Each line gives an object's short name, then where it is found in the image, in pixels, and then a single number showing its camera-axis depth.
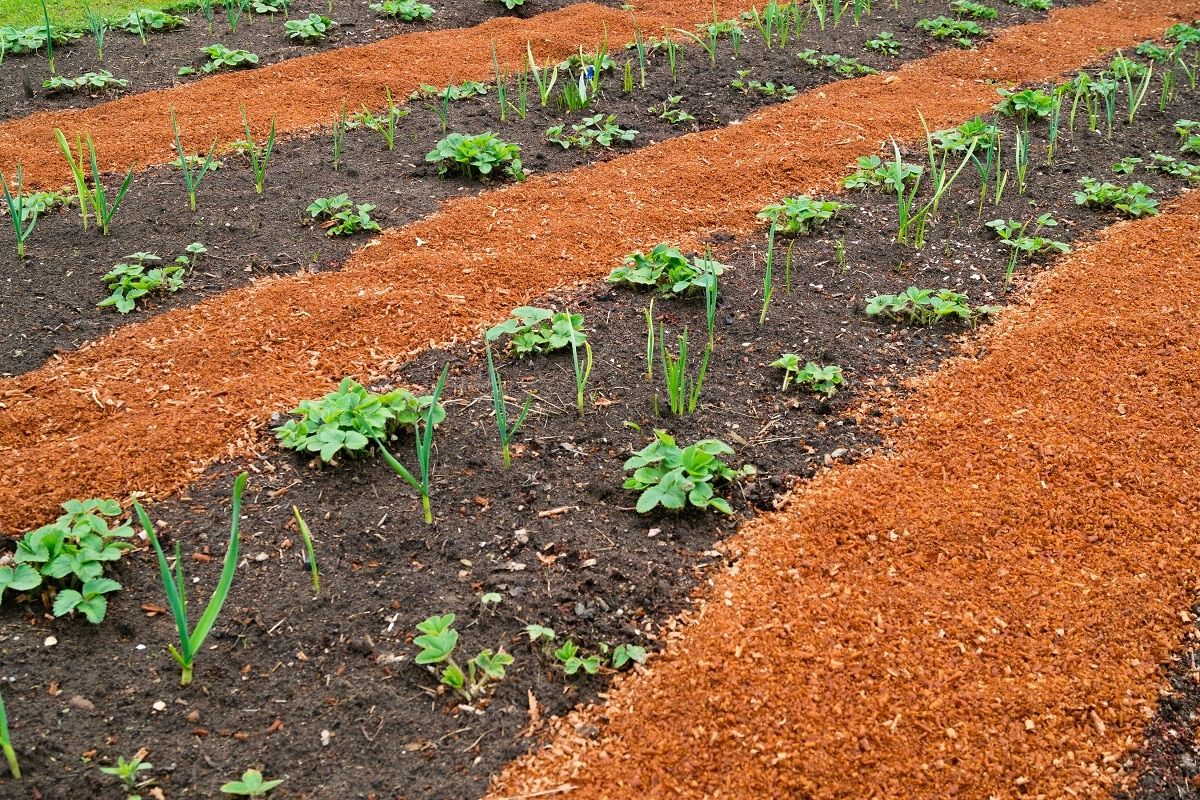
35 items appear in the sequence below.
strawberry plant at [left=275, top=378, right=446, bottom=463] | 2.32
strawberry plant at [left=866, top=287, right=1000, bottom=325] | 3.00
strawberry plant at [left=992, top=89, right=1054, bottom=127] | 4.35
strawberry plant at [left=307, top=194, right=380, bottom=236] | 3.54
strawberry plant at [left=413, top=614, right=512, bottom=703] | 1.79
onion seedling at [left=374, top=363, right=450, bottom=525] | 2.02
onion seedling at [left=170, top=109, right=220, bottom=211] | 3.54
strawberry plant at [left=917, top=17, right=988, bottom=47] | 5.59
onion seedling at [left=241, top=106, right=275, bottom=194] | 3.71
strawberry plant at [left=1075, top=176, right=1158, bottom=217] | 3.68
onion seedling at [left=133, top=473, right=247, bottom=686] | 1.68
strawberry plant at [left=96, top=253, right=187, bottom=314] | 3.08
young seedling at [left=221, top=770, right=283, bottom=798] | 1.58
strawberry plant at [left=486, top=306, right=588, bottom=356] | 2.80
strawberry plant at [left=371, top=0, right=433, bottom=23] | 5.74
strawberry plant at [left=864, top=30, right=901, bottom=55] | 5.38
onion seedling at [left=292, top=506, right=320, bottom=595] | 1.89
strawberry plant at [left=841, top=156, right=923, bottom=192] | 3.81
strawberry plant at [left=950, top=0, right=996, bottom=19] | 5.89
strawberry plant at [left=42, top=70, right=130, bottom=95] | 4.72
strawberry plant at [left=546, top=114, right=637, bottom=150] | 4.27
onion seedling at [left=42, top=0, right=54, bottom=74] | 4.83
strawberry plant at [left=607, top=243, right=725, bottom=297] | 3.09
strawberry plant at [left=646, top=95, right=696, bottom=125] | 4.57
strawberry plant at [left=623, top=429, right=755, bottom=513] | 2.19
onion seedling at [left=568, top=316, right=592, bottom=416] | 2.54
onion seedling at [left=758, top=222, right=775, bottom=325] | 2.83
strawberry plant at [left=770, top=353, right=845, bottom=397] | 2.68
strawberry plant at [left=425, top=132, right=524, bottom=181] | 3.91
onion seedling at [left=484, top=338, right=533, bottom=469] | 2.25
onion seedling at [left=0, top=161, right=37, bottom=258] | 3.24
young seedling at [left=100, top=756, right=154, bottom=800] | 1.59
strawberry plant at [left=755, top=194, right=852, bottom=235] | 3.47
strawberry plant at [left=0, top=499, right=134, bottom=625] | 1.90
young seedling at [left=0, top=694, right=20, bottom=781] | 1.55
